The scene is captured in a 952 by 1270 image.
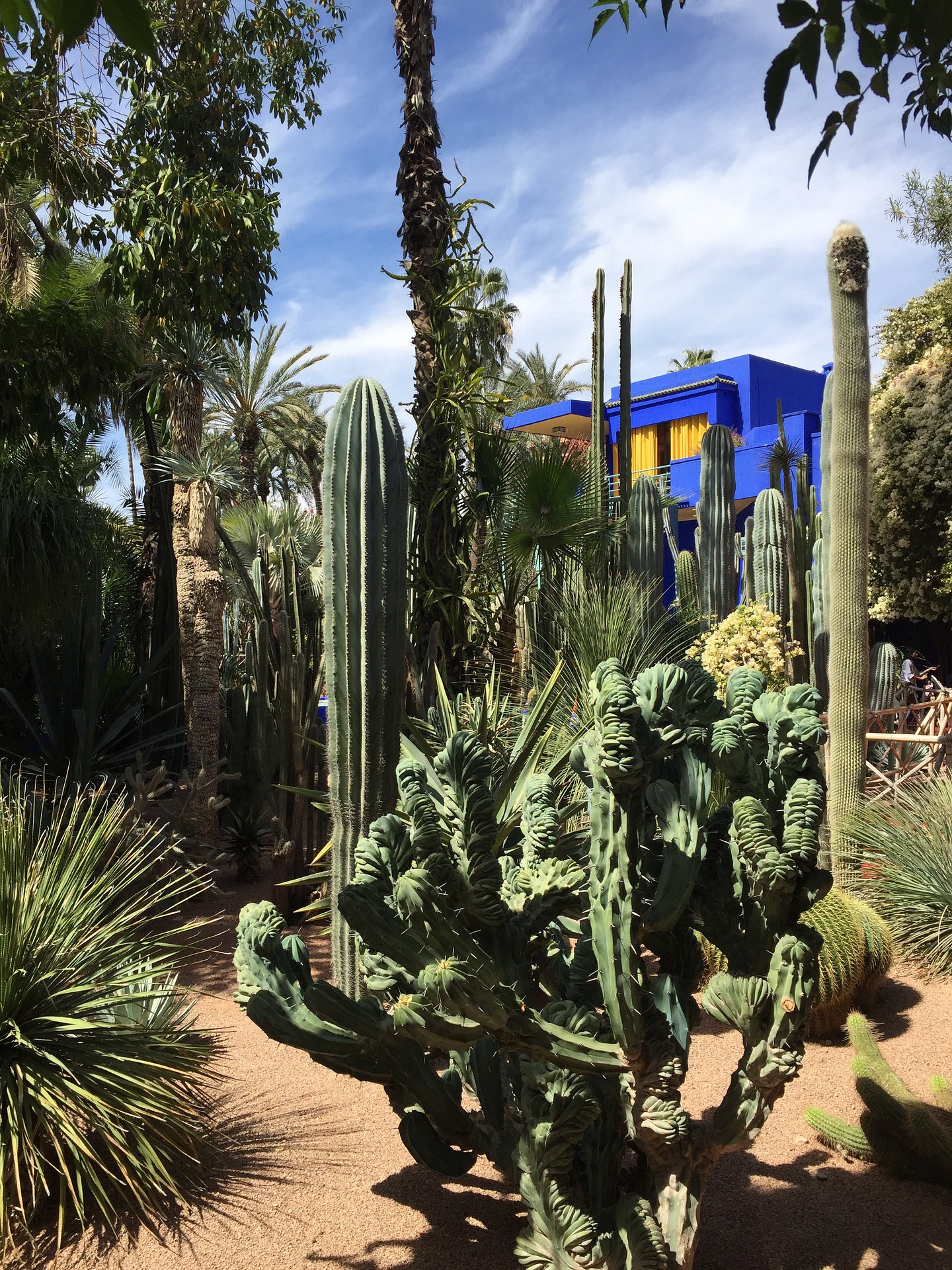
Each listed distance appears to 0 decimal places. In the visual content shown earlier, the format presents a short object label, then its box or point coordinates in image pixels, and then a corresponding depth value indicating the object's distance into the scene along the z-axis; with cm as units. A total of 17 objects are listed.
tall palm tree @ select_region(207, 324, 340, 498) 2133
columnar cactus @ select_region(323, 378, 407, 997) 456
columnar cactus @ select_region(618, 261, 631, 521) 902
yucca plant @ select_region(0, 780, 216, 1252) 304
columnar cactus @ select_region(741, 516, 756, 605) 1081
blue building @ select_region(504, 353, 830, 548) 2020
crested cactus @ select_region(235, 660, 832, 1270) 229
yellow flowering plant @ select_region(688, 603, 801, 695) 751
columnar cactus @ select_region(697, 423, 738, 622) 1037
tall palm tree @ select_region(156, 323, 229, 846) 760
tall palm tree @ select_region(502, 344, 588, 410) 3322
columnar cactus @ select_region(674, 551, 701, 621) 1090
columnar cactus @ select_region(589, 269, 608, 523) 926
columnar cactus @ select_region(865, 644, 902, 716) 1098
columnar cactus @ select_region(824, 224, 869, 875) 612
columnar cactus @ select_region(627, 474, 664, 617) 945
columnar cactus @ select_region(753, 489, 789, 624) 971
